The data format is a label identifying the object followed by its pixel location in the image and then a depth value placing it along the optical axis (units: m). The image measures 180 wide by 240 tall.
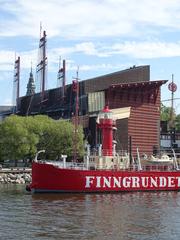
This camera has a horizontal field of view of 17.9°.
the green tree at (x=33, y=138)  95.81
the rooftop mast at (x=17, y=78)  164.50
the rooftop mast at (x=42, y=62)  149.25
